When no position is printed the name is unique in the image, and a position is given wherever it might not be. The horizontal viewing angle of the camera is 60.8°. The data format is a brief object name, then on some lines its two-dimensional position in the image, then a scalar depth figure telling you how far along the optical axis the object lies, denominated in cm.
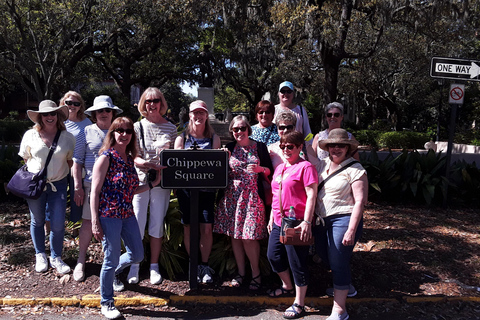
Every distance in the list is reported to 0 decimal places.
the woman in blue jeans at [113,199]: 335
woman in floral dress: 385
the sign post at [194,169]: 376
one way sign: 639
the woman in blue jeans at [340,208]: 333
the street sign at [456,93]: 667
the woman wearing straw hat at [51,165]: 408
